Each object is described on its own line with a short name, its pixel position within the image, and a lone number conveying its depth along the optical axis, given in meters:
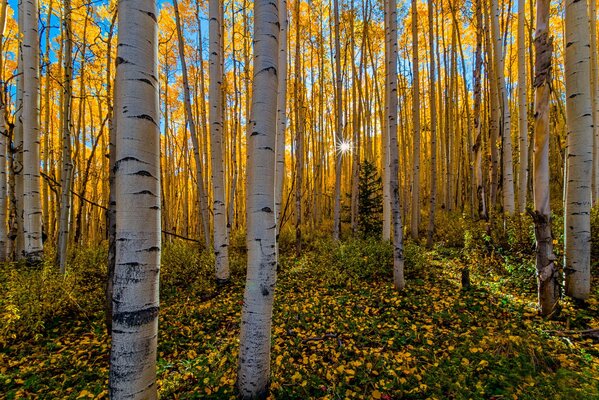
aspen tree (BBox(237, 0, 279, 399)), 1.81
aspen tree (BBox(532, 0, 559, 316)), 2.94
